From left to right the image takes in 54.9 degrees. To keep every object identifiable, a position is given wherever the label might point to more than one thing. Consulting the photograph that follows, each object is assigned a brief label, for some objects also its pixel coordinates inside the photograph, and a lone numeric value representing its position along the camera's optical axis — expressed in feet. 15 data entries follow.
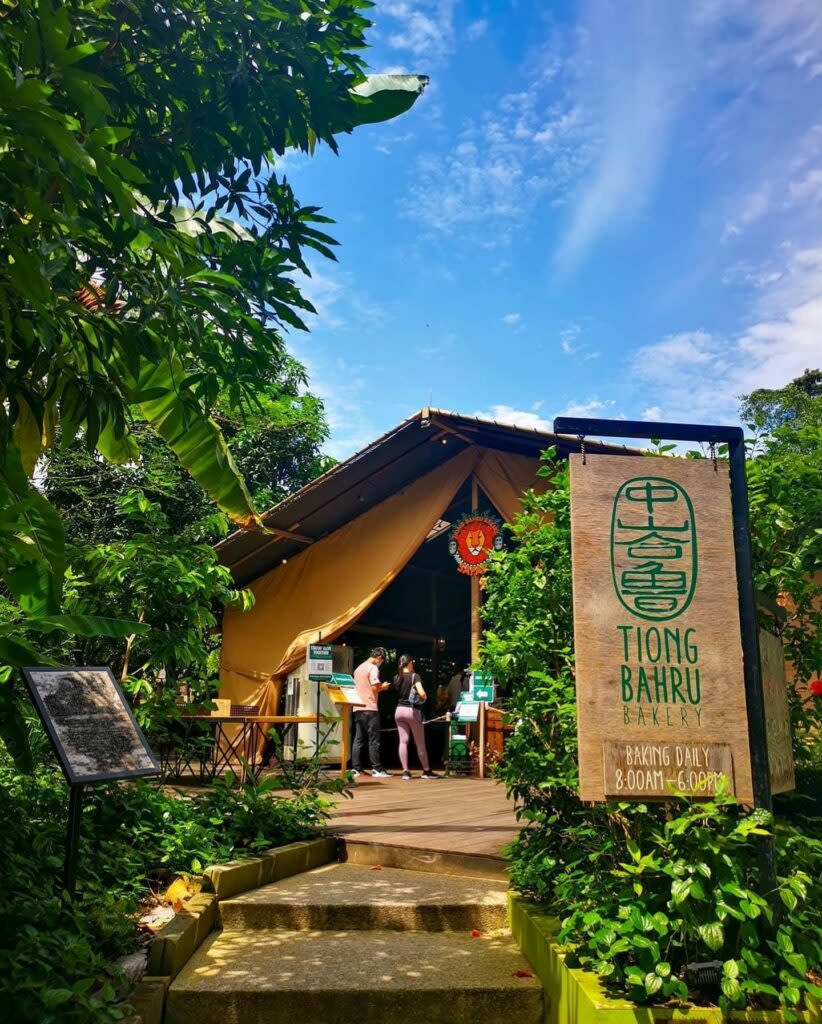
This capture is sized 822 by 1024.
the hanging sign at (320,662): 23.93
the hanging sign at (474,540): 31.94
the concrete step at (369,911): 11.81
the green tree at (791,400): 79.20
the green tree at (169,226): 6.71
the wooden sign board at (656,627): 8.14
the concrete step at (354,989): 9.19
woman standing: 28.66
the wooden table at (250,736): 20.72
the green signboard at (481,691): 27.71
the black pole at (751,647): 8.07
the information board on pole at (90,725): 9.87
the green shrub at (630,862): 7.51
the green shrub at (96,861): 7.63
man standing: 28.48
